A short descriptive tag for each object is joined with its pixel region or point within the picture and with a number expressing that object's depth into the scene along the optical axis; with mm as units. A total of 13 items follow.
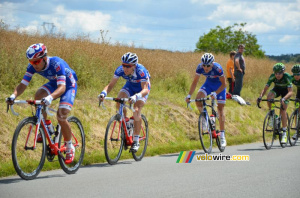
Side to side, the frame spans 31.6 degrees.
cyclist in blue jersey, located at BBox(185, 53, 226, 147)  12695
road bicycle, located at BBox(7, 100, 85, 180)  8000
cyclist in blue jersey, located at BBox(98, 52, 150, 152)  10414
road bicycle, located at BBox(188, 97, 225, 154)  12805
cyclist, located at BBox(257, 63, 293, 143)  14352
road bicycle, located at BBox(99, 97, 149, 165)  10125
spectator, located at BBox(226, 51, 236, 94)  21216
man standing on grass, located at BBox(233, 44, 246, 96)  21291
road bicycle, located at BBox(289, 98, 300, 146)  15594
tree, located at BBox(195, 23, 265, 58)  73250
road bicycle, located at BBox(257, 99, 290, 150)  14296
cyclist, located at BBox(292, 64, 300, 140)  15470
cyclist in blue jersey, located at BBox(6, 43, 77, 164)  8141
